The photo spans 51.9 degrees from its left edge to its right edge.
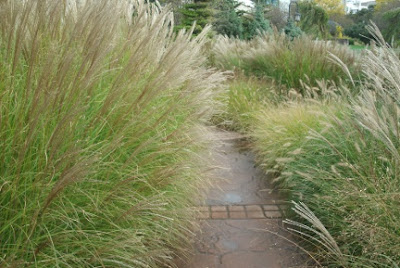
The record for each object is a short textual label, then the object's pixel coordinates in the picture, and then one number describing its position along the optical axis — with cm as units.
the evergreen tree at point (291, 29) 1405
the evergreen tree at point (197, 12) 1869
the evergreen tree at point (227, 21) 2012
